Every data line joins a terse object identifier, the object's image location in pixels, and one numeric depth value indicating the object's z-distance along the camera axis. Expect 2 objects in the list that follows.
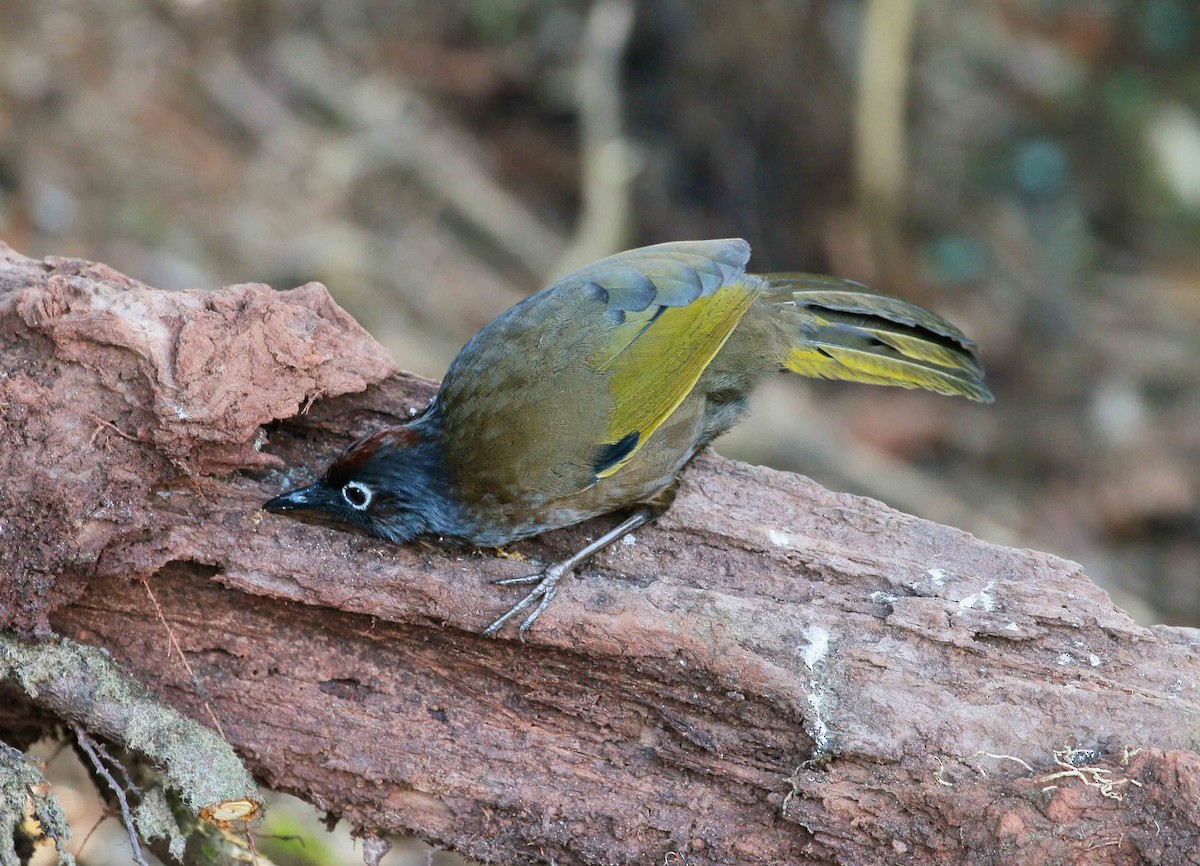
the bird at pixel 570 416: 6.81
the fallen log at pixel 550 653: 5.96
